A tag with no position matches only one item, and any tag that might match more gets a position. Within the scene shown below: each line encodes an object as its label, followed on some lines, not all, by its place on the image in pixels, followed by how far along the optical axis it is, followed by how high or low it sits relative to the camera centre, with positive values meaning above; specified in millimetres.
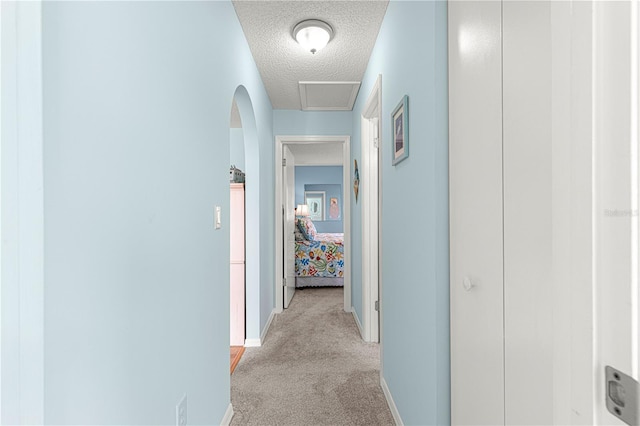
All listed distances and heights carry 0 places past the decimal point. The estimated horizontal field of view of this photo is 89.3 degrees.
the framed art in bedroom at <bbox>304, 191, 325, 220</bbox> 8359 +242
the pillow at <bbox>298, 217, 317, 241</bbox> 5359 -312
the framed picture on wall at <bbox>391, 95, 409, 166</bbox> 1550 +412
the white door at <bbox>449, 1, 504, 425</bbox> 924 -3
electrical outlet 1180 -745
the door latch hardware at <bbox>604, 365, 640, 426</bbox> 407 -241
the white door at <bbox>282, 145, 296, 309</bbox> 3873 -303
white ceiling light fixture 2063 +1162
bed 5066 -829
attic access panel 3018 +1180
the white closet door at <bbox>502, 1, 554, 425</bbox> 728 -3
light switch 1631 -34
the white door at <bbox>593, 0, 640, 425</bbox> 412 +19
